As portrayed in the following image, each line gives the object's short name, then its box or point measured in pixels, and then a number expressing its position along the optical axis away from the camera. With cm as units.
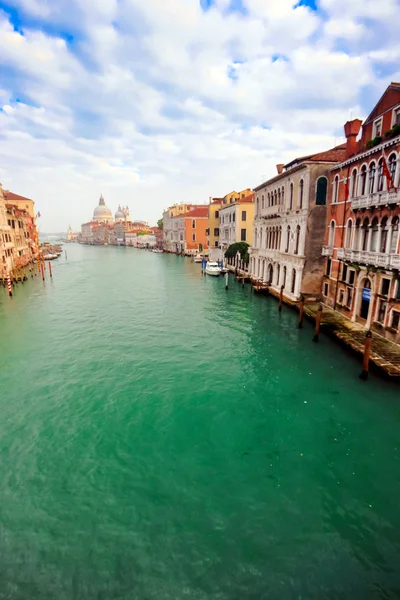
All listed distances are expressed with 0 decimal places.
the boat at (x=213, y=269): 4394
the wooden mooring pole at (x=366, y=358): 1320
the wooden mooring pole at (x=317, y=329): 1764
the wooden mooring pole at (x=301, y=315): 2014
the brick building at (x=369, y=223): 1530
